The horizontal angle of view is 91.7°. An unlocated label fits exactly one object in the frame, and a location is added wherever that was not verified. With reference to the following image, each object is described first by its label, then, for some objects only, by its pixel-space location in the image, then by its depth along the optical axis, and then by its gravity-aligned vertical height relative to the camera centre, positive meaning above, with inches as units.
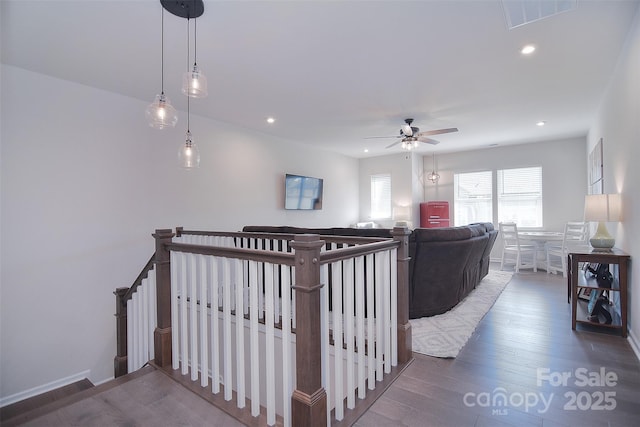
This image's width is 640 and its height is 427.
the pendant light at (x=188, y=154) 116.1 +22.7
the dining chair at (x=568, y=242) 209.8 -20.5
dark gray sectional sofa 125.3 -20.4
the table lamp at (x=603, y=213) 121.0 -0.4
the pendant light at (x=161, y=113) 92.6 +30.7
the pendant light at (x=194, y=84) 84.7 +35.9
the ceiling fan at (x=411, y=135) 185.1 +48.3
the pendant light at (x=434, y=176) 306.7 +37.5
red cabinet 294.8 -0.9
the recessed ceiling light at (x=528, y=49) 111.0 +59.5
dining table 230.2 -20.3
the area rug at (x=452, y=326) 103.4 -44.5
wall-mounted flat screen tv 237.8 +17.6
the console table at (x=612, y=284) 110.7 -28.6
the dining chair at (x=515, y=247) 236.8 -26.6
